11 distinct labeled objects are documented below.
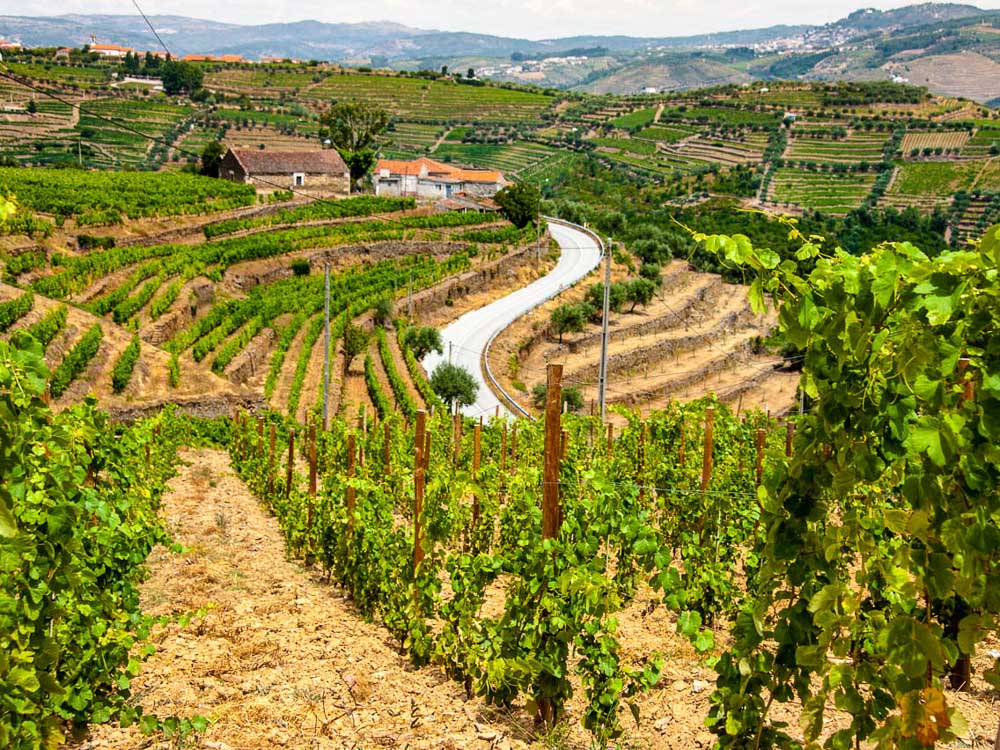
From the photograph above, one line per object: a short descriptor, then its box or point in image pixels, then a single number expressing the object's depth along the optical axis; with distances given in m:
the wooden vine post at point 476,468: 10.30
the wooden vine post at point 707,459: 9.18
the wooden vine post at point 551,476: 5.52
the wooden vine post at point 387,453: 12.71
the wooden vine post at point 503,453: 14.08
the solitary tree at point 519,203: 57.62
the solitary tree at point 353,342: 32.22
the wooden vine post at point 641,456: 12.48
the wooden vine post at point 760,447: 9.59
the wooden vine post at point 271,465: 13.37
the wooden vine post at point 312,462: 11.30
